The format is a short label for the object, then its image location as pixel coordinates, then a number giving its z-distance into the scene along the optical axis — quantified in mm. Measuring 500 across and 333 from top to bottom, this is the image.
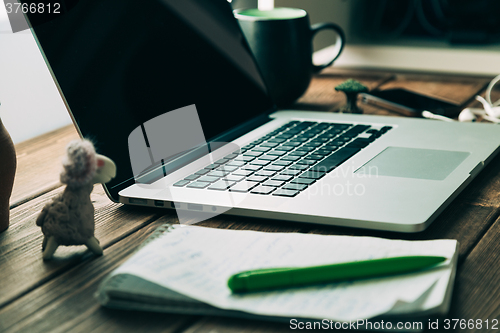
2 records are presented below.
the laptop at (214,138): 527
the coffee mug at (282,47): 964
